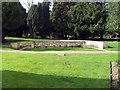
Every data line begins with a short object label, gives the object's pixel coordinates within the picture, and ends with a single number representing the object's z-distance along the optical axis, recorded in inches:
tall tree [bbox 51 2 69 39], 615.1
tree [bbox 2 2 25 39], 443.1
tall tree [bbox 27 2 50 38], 612.4
